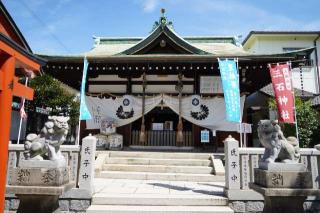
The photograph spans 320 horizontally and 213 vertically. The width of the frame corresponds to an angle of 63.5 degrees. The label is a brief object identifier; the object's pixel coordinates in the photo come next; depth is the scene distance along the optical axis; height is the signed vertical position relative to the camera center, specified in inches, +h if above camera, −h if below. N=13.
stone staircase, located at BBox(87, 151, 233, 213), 249.3 -54.8
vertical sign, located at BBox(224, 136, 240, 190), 262.7 -24.0
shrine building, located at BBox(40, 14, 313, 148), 477.4 +116.7
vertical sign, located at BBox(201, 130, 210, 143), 505.4 +8.6
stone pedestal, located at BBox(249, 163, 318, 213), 172.9 -30.5
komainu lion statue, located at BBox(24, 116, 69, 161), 183.9 -1.9
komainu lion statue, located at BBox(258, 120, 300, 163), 188.2 -2.7
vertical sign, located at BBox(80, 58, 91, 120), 407.2 +50.5
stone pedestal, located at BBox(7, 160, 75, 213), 167.2 -29.9
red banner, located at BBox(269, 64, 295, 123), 368.2 +73.3
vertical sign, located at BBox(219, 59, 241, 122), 396.8 +82.1
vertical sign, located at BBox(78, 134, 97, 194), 259.4 -25.3
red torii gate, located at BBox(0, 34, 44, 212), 197.3 +49.2
